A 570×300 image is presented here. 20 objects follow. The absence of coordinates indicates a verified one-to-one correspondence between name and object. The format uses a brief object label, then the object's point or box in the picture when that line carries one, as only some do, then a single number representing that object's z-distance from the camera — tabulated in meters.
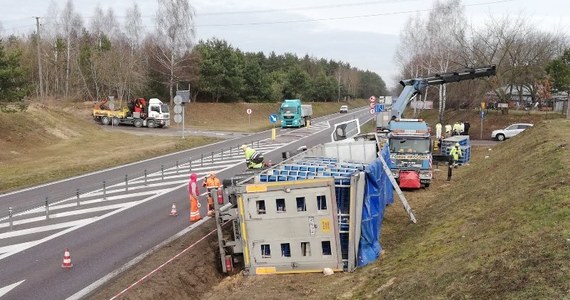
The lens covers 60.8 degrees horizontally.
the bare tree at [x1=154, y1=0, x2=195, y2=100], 58.25
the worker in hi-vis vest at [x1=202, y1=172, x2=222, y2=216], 14.23
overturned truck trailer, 9.69
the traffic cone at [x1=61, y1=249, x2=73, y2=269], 10.62
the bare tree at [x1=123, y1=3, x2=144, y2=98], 57.42
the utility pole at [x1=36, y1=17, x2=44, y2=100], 46.72
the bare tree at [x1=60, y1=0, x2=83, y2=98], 59.69
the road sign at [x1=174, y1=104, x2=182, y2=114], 35.06
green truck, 52.88
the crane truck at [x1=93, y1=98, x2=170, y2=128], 49.00
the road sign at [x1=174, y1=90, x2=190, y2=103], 38.88
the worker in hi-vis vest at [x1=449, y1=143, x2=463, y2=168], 23.14
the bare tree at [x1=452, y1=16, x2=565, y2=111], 45.53
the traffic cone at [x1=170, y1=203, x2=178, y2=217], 15.16
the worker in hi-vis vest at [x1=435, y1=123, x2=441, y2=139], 32.12
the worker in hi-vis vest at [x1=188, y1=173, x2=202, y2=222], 14.26
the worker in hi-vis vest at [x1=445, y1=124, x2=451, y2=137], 34.22
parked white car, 37.06
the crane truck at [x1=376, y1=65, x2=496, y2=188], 18.66
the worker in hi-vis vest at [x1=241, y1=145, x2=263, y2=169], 15.06
